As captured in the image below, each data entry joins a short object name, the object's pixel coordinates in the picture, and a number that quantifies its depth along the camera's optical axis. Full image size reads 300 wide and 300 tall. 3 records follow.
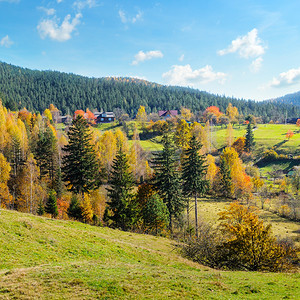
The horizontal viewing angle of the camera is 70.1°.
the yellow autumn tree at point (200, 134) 97.88
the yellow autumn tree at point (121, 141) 77.06
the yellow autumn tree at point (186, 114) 149.88
